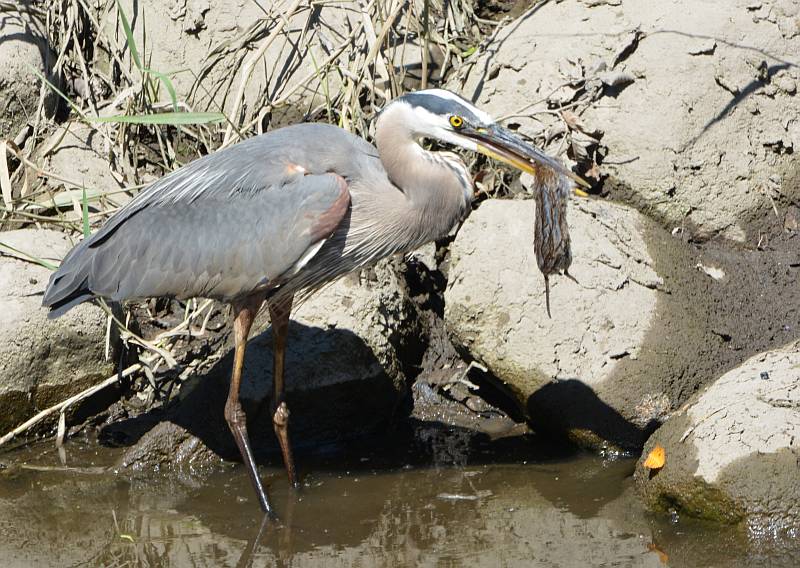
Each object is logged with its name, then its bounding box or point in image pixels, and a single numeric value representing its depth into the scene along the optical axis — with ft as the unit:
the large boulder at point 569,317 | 35.22
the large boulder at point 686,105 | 40.47
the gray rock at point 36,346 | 37.40
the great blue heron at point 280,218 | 32.63
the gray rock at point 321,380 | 37.91
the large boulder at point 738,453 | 28.14
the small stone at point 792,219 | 40.36
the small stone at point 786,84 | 41.27
